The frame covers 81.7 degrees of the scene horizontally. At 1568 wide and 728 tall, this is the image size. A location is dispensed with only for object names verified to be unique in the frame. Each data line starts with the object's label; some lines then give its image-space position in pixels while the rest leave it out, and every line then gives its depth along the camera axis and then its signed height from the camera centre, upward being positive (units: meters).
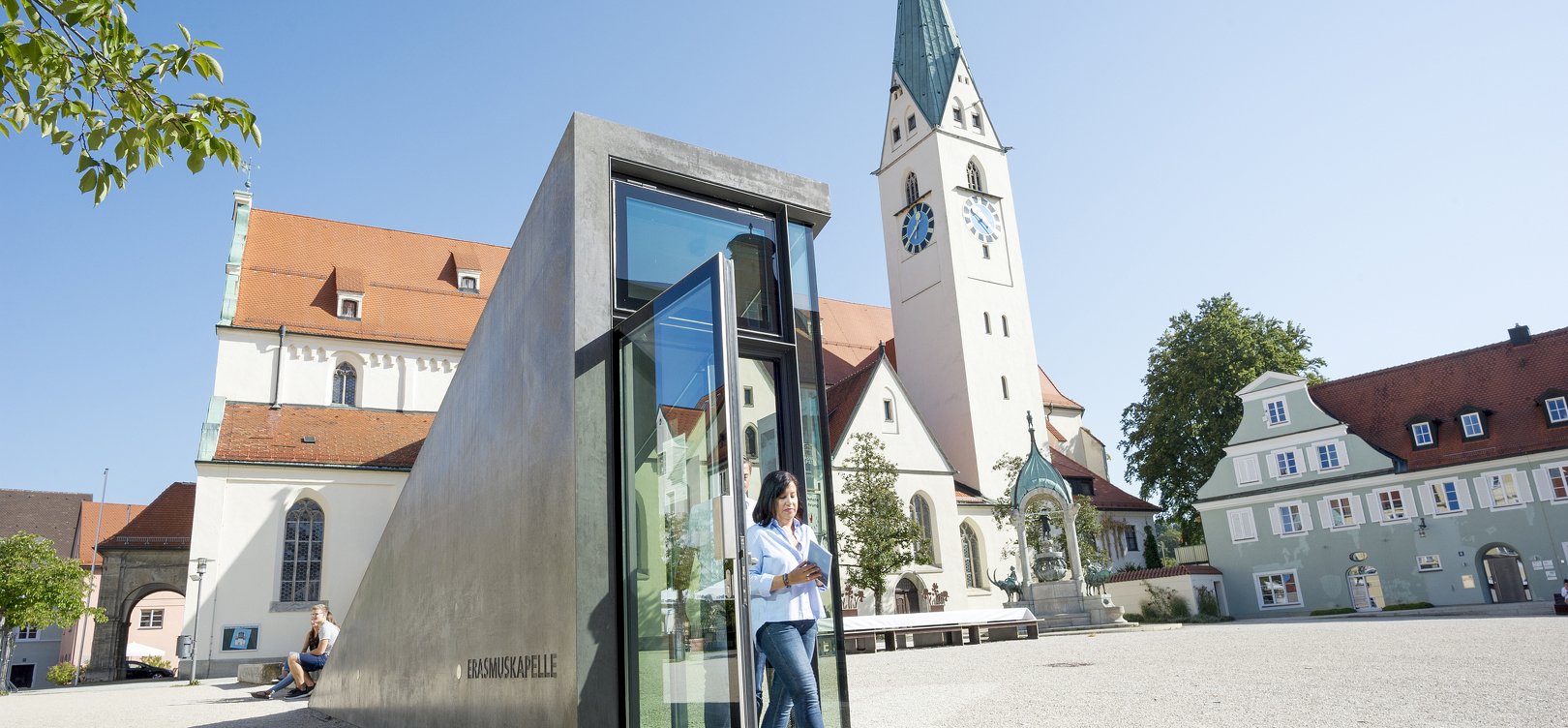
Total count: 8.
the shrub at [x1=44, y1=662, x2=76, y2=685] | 31.03 -1.23
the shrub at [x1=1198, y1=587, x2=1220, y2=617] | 30.30 -1.31
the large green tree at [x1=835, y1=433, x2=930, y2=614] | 26.31 +1.69
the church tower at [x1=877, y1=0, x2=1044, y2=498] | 35.66 +12.97
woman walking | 3.81 -0.09
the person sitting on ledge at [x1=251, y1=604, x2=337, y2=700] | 11.75 -0.42
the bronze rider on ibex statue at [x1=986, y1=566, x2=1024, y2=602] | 24.89 -0.37
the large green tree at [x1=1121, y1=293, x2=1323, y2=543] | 35.50 +6.81
